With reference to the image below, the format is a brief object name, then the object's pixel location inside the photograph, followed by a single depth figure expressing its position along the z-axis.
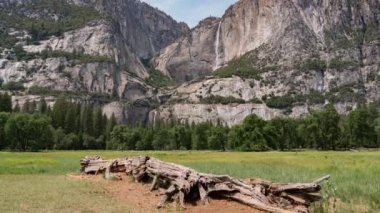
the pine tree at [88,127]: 195.00
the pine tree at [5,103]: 176.50
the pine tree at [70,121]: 187.12
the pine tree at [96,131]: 196.77
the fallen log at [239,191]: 23.59
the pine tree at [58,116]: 185.88
